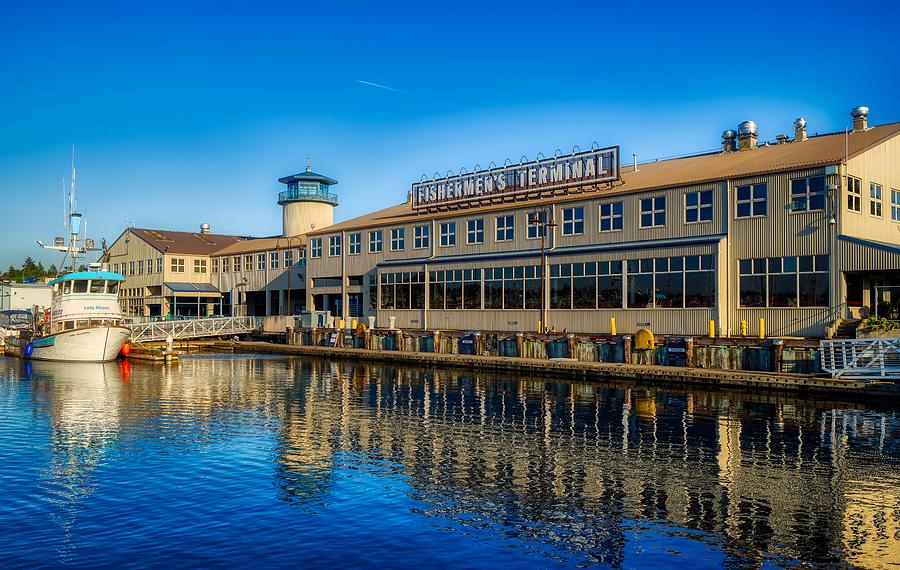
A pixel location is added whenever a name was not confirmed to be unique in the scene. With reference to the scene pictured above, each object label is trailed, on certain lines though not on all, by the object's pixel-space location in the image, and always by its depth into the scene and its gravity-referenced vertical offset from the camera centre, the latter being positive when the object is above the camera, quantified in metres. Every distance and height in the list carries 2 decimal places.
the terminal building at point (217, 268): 79.25 +4.64
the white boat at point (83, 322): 48.28 -0.72
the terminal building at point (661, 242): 36.56 +3.78
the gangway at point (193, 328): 60.06 -1.52
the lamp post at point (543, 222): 45.97 +5.28
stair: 34.09 -1.01
